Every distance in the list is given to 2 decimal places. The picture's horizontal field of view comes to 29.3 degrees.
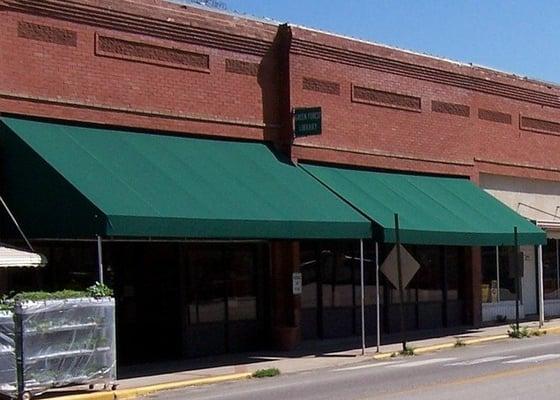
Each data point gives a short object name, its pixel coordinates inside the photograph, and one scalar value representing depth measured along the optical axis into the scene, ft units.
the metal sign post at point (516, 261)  94.43
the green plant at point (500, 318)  110.22
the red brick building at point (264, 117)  68.85
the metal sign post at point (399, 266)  78.38
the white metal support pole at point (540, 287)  100.89
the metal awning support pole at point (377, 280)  80.38
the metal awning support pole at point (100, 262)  57.76
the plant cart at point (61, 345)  53.88
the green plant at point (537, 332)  95.91
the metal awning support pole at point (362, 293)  76.69
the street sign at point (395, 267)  80.59
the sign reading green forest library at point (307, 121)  81.20
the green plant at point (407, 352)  80.02
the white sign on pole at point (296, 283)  82.48
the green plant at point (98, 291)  58.65
